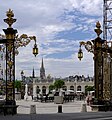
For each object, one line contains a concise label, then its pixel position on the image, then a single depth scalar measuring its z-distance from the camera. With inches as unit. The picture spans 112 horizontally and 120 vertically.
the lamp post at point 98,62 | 824.4
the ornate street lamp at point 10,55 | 703.8
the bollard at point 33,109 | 733.5
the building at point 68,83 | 3917.4
